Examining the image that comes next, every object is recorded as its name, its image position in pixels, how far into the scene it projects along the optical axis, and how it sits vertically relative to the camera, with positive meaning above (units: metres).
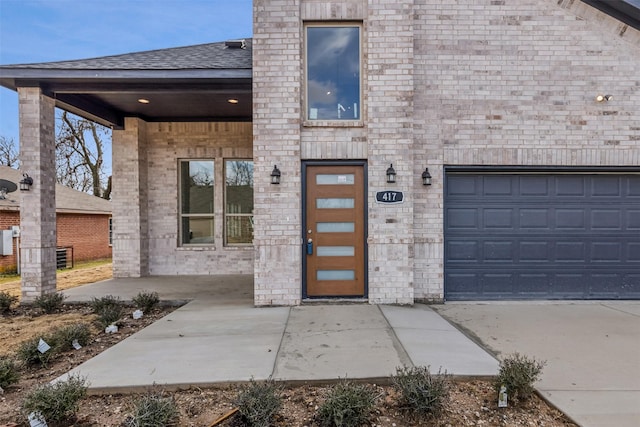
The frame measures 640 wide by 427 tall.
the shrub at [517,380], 2.80 -1.36
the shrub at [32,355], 3.58 -1.47
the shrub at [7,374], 3.09 -1.44
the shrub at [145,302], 5.64 -1.44
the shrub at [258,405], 2.47 -1.40
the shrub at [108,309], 4.94 -1.47
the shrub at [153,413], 2.39 -1.40
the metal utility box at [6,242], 11.33 -0.90
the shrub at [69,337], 3.93 -1.44
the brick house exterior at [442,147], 5.74 +1.12
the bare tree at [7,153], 22.36 +3.99
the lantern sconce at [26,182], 6.06 +0.56
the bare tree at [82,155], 20.03 +3.61
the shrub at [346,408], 2.46 -1.40
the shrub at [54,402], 2.52 -1.38
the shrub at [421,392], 2.61 -1.38
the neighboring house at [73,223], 11.78 -0.37
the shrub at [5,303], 5.74 -1.47
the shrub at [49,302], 5.70 -1.46
